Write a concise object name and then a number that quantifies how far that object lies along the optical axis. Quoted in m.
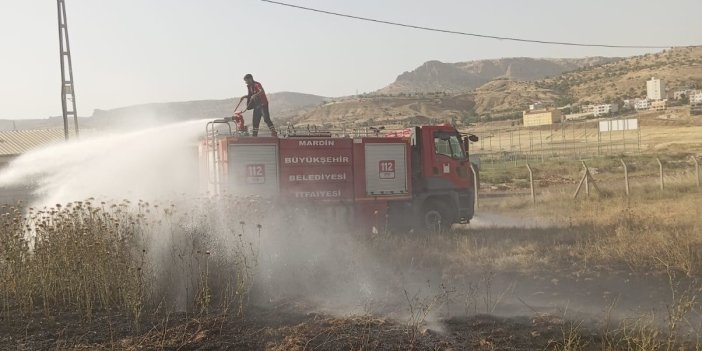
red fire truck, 13.69
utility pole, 23.94
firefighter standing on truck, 14.68
